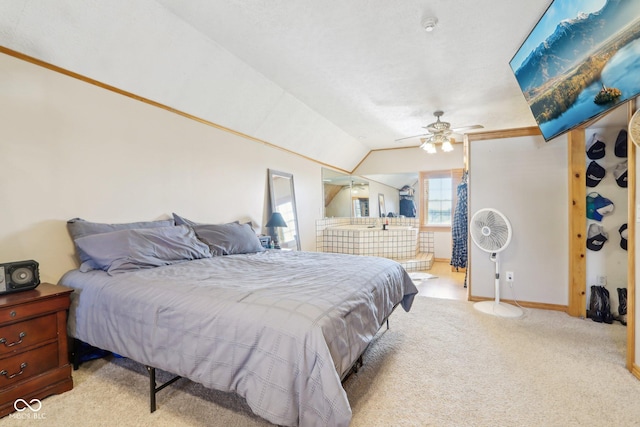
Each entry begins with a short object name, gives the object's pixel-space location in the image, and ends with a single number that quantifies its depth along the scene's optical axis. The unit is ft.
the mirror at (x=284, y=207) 14.55
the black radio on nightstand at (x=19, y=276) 5.76
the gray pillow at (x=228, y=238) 9.78
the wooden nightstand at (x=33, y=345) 5.35
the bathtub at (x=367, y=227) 20.35
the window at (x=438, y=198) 21.33
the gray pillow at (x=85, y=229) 7.19
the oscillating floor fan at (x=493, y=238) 10.61
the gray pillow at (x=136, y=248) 6.97
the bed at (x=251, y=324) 3.99
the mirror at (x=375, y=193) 22.22
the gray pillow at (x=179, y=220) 9.98
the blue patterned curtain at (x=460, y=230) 15.11
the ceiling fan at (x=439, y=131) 13.75
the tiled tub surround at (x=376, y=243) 18.90
